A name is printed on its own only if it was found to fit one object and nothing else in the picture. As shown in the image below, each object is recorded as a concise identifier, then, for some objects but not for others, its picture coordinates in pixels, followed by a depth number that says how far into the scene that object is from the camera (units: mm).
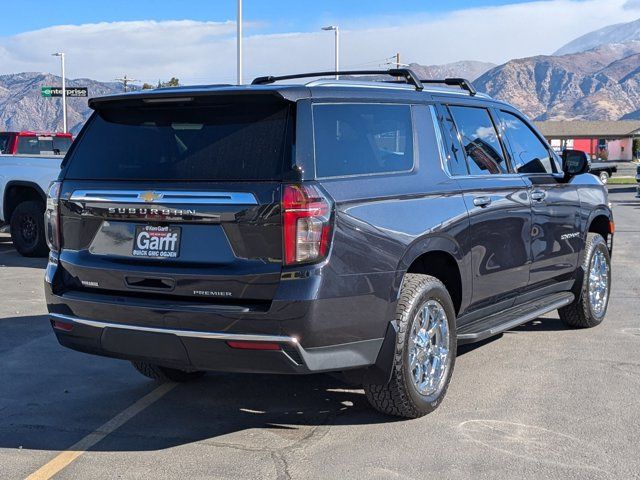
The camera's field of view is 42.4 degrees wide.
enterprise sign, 51469
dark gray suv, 4117
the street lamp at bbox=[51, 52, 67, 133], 50959
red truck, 18156
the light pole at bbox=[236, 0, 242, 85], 26738
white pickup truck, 11984
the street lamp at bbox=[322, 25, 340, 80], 38388
